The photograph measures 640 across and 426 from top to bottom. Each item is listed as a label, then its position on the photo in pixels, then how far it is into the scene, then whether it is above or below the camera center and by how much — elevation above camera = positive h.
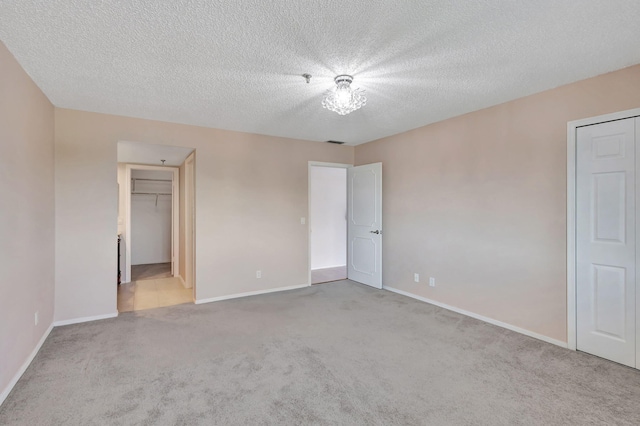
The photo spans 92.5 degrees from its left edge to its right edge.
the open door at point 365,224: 5.01 -0.20
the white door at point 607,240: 2.54 -0.24
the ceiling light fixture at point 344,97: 2.69 +1.03
